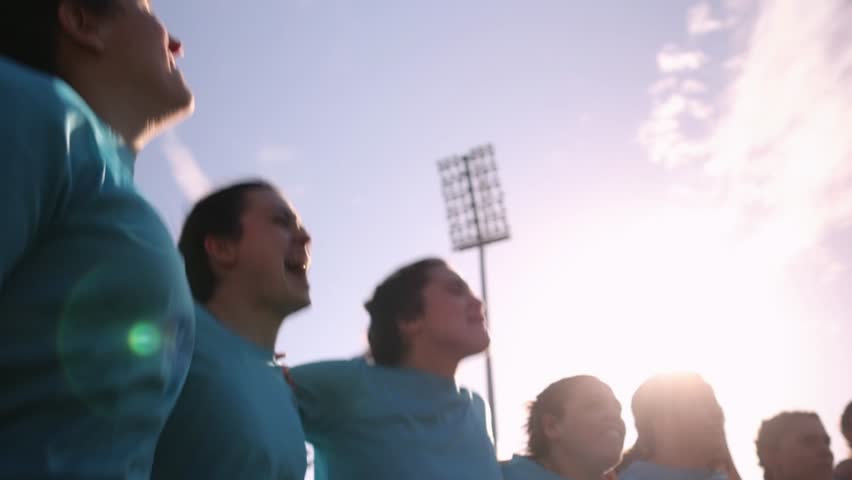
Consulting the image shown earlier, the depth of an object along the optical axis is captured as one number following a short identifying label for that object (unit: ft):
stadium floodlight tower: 58.99
